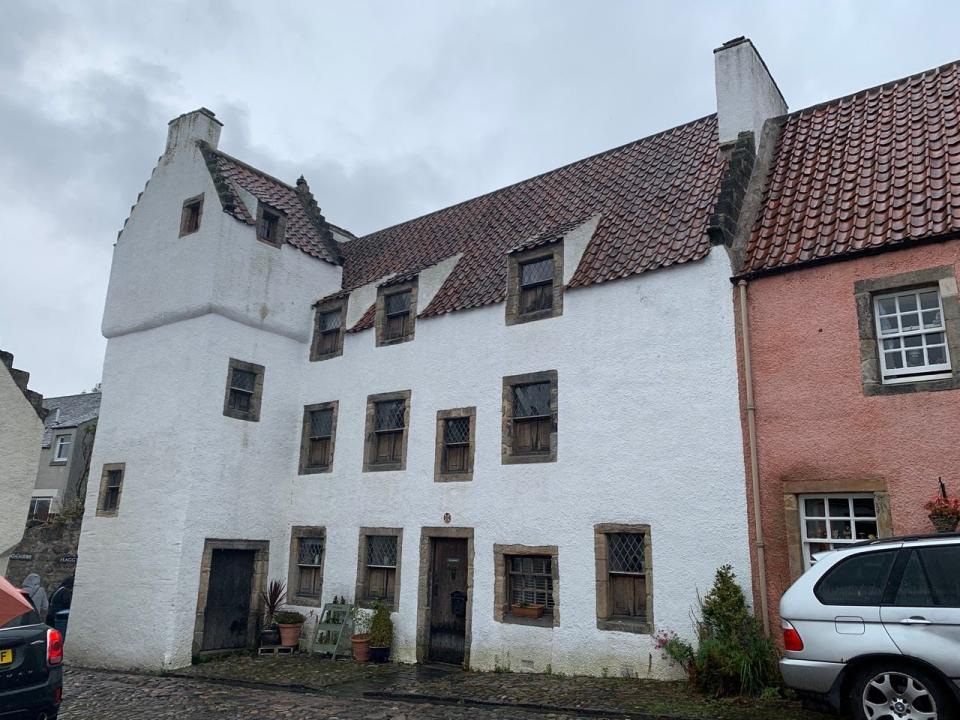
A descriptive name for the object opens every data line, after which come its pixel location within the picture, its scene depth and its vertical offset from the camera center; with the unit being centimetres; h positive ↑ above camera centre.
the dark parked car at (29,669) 696 -118
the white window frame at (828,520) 1014 +58
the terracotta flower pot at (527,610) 1280 -91
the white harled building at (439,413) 1207 +267
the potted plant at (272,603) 1577 -115
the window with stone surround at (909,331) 990 +311
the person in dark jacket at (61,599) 1777 -132
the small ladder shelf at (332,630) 1485 -157
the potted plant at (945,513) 903 +63
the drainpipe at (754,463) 1050 +140
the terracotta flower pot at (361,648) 1439 -181
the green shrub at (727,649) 991 -118
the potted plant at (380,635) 1432 -154
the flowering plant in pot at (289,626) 1573 -156
